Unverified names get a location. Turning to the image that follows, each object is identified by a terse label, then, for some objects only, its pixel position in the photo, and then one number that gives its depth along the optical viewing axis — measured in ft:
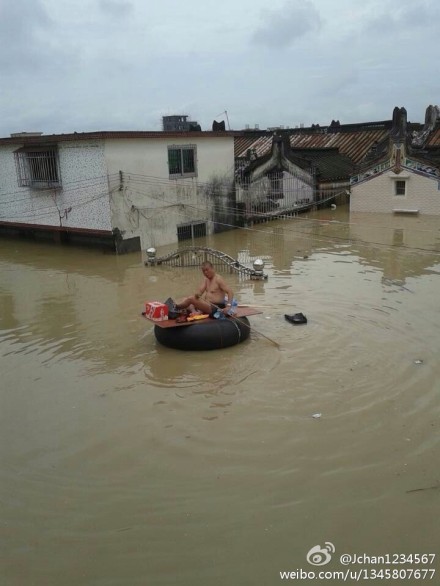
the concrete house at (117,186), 61.98
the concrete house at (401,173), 83.56
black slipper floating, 37.29
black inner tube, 32.55
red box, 33.01
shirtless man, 33.55
